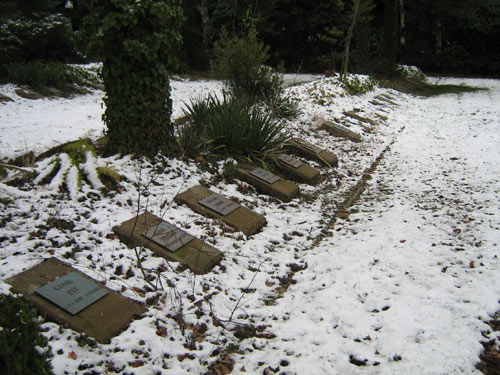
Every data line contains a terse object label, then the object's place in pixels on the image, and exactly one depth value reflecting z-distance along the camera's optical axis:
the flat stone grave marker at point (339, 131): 6.07
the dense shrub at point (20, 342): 1.32
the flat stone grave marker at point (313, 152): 5.03
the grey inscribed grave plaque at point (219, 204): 3.36
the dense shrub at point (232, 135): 4.29
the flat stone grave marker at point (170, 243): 2.67
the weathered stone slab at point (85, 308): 1.94
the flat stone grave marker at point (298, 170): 4.51
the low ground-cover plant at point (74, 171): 3.07
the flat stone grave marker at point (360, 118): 7.05
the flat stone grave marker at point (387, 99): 9.06
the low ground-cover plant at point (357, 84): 8.75
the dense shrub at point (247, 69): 6.30
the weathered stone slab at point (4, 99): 6.00
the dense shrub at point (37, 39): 7.81
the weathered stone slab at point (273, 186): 4.01
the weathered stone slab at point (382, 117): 7.53
